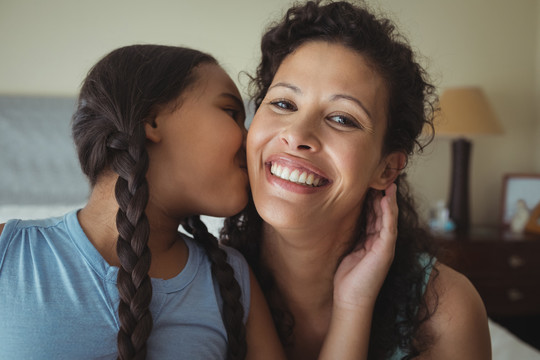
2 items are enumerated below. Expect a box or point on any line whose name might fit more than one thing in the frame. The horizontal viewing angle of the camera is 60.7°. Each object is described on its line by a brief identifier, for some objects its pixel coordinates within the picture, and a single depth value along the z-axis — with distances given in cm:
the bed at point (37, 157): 240
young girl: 92
